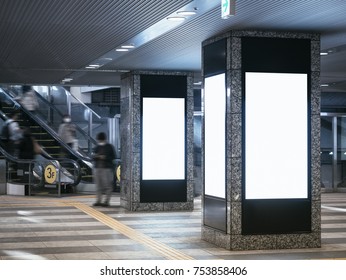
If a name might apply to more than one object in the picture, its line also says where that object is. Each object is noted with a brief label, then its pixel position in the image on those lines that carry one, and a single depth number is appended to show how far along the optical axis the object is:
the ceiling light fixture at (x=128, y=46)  12.86
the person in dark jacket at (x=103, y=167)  17.59
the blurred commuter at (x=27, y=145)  19.27
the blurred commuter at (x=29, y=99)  25.80
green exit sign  7.94
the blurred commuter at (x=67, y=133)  24.20
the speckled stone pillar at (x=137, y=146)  16.91
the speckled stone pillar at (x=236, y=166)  10.86
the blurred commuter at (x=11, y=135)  23.86
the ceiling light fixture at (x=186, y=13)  9.66
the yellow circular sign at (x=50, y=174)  21.58
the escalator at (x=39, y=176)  21.66
